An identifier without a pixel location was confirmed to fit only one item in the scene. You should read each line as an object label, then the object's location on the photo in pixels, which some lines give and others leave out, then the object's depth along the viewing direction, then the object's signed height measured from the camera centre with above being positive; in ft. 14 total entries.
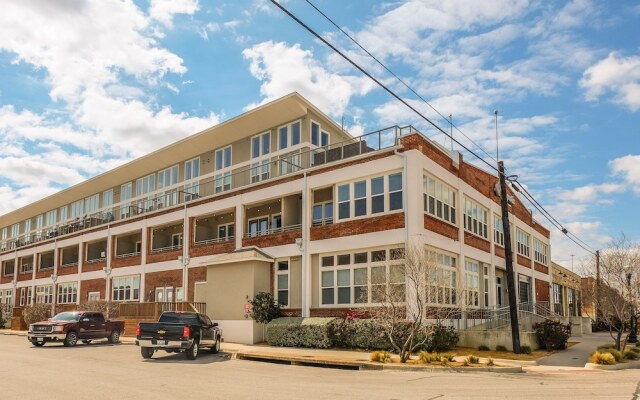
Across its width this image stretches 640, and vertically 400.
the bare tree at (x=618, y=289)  78.43 -0.36
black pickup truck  66.85 -5.85
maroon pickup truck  87.04 -6.62
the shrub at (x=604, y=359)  63.98 -7.89
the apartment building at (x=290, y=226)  84.38 +11.29
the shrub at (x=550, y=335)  83.92 -7.03
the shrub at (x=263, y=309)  91.20 -3.56
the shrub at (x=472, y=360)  59.31 -7.40
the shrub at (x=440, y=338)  70.13 -6.42
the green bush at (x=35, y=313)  144.97 -6.79
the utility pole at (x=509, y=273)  73.97 +1.72
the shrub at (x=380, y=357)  61.26 -7.37
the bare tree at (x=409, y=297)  64.50 -1.22
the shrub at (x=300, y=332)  79.41 -6.46
